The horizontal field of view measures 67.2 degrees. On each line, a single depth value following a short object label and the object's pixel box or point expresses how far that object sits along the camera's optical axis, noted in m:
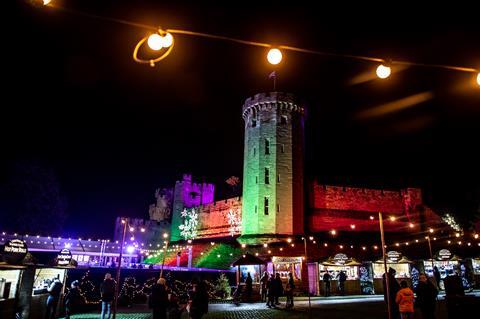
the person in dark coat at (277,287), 15.66
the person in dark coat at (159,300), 8.68
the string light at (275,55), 7.11
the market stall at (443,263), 21.84
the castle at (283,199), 28.81
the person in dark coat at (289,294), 15.26
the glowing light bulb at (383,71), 7.20
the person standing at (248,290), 18.02
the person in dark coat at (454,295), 8.08
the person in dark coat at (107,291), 10.98
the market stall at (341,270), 21.64
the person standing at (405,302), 8.41
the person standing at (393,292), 8.90
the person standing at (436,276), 21.02
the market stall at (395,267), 21.75
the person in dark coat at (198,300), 8.29
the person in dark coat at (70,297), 11.54
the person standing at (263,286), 18.31
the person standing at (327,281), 21.34
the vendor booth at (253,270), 18.18
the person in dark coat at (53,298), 10.84
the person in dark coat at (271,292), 15.59
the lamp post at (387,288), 8.13
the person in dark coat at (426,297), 8.93
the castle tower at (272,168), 28.52
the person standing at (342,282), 21.92
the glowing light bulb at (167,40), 6.13
